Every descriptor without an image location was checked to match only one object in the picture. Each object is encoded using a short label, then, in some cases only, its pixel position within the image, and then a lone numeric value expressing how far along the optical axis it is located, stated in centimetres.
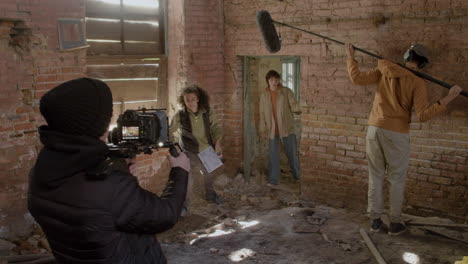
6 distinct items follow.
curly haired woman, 609
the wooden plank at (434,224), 505
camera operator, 196
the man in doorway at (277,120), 716
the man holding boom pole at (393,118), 473
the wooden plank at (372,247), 437
